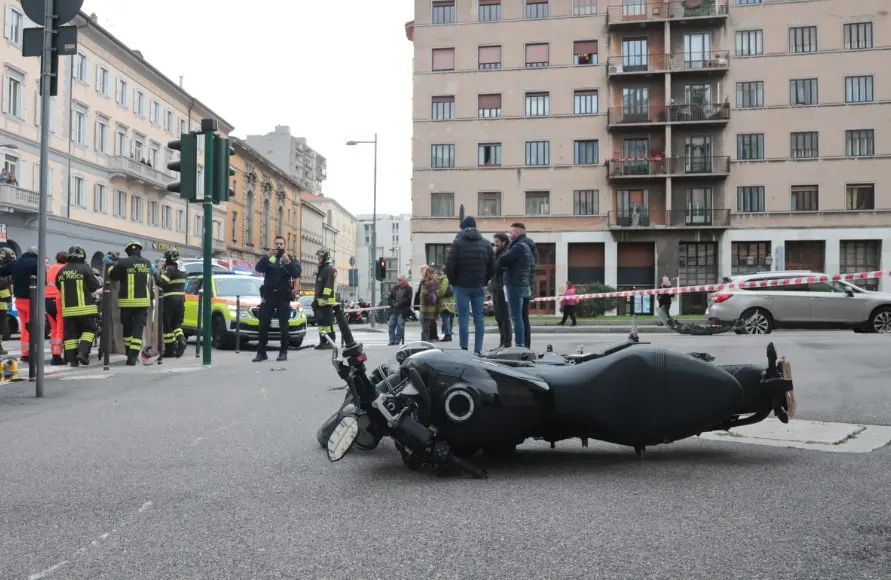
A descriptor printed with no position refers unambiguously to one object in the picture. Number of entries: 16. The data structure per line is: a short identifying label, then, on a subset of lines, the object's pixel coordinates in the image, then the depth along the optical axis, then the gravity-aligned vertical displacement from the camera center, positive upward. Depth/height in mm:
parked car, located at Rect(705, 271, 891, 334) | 19250 -4
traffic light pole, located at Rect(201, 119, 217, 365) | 11039 +1233
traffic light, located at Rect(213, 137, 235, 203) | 11141 +1869
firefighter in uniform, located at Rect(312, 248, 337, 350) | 13903 +442
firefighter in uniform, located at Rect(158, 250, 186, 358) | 13602 +25
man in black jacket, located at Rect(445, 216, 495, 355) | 11031 +479
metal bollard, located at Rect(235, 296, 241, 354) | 15416 -413
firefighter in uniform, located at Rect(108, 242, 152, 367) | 12055 +151
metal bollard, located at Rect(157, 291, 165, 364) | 12844 -392
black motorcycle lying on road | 4152 -498
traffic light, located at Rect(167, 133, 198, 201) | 10891 +1862
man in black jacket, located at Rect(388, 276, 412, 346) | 18922 -115
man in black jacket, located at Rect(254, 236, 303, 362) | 12938 +311
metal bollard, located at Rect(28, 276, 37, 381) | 8531 -329
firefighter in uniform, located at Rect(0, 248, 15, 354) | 13336 +273
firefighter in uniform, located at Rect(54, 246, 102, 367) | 11695 -74
